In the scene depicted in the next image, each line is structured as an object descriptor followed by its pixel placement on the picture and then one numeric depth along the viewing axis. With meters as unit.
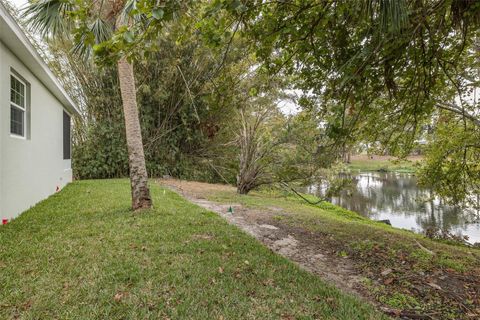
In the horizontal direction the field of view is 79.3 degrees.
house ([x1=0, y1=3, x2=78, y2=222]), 4.26
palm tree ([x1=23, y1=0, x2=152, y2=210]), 4.98
